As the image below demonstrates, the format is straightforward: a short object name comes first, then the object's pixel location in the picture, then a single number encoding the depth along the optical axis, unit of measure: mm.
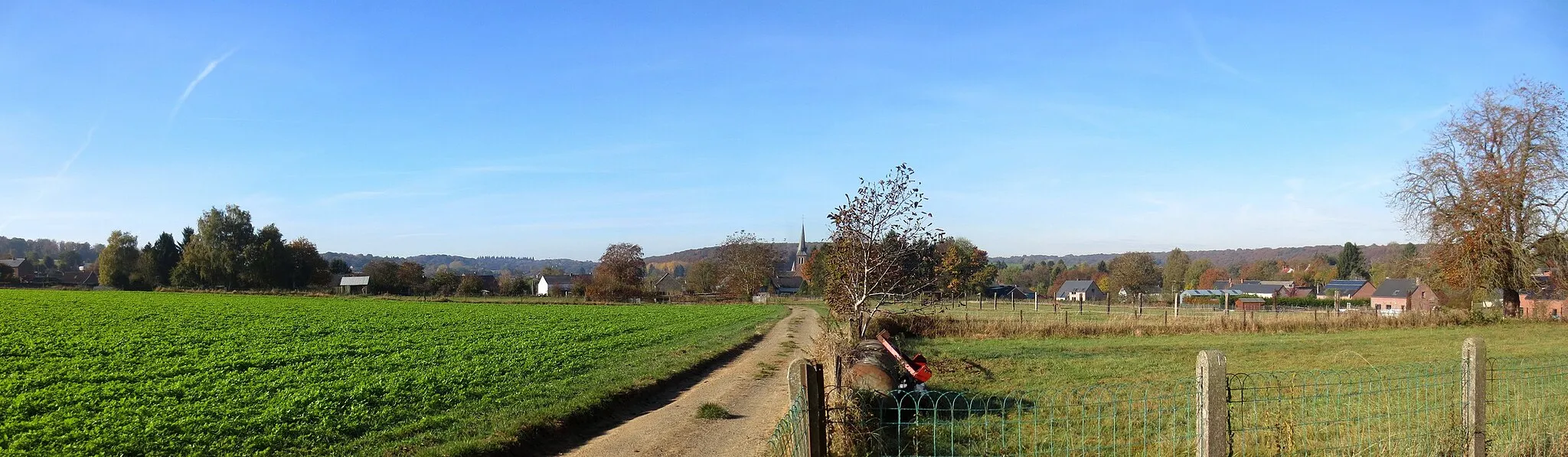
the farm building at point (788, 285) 117469
